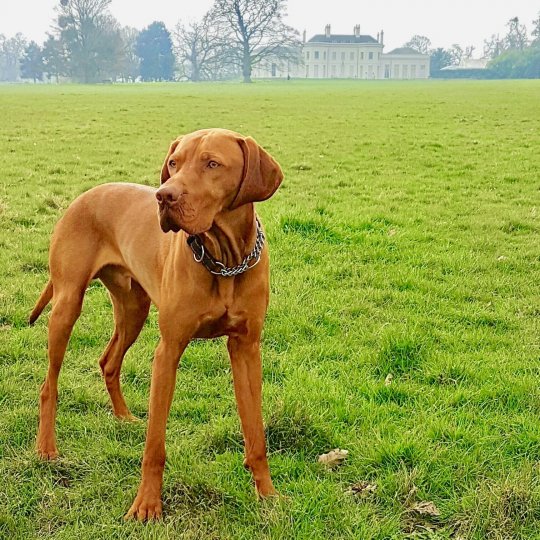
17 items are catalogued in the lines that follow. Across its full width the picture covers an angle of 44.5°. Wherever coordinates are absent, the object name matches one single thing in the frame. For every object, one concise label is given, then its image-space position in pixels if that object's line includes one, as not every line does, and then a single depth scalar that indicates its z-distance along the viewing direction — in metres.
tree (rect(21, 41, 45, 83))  100.44
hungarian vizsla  2.86
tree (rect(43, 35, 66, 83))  91.38
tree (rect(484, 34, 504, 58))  132.59
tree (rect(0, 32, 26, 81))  142.38
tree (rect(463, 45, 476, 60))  151.00
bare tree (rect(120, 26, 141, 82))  96.68
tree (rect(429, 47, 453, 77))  136.88
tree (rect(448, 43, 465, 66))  145.10
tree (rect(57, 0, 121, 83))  89.25
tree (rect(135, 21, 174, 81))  113.19
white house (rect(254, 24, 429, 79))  140.75
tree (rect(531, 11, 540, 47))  112.12
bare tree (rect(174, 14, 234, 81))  89.25
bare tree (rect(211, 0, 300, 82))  82.25
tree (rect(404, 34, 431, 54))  157.12
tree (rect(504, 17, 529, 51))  121.31
